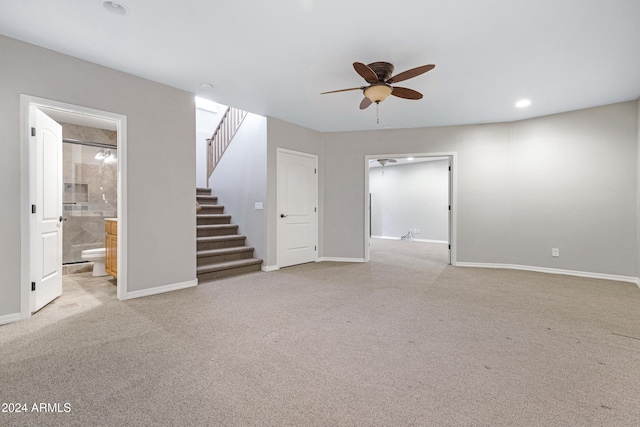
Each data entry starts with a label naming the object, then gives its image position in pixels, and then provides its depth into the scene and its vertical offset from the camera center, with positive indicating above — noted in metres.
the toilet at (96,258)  4.42 -0.72
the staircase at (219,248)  4.50 -0.63
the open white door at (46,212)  2.92 -0.01
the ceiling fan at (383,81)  2.81 +1.33
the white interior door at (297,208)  5.25 +0.07
